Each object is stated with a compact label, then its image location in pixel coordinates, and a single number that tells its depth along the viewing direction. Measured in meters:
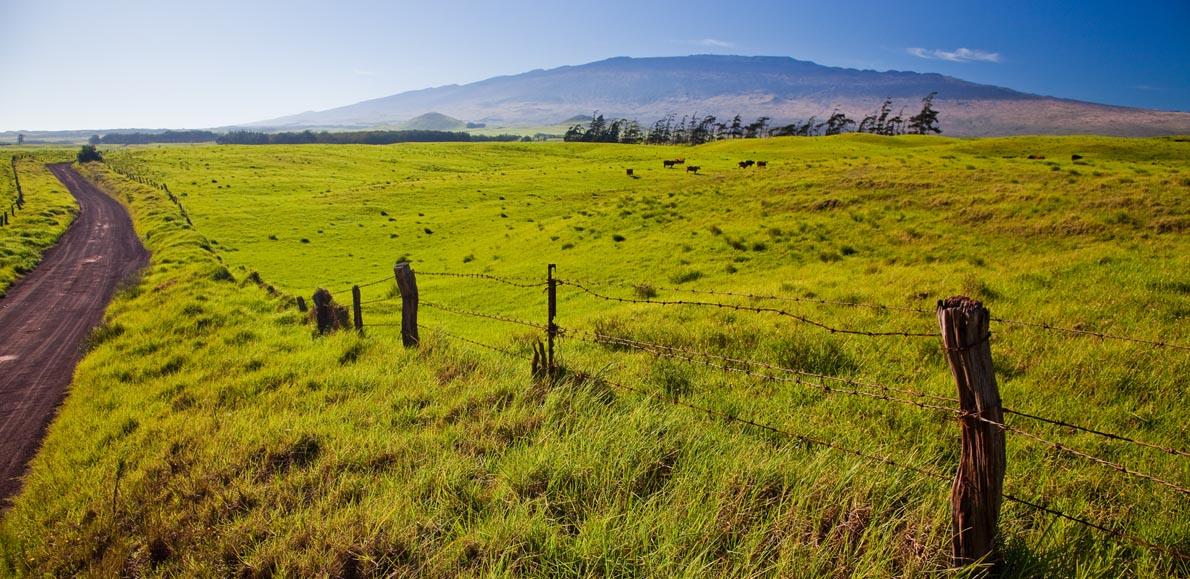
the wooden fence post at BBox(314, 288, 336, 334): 10.48
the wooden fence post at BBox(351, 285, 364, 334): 10.55
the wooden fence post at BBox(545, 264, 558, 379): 6.94
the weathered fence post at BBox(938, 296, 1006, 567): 3.33
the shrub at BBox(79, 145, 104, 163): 98.75
